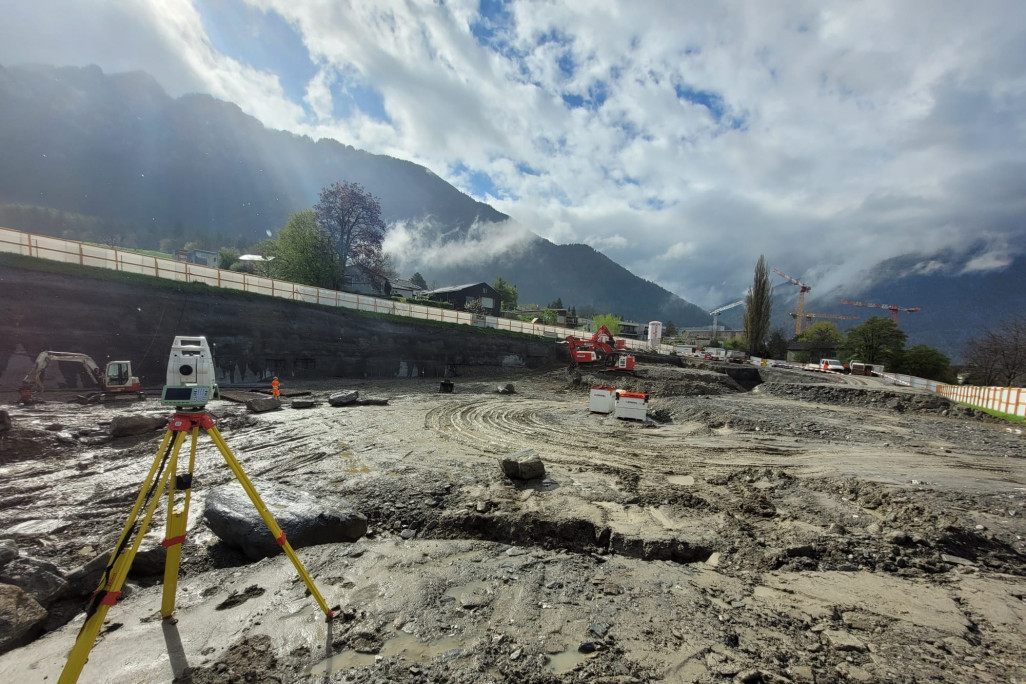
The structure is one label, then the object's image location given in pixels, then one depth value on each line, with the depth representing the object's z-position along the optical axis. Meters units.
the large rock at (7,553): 3.93
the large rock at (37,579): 3.82
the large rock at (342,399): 14.96
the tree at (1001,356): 29.36
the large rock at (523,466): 7.03
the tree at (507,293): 85.75
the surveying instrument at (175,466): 2.78
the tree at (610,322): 85.82
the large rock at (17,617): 3.35
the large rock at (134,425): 9.38
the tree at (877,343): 40.50
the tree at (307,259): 39.75
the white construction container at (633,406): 13.73
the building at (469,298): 56.94
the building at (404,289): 55.63
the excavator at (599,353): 27.33
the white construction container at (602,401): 15.16
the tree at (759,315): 55.34
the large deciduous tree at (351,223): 42.88
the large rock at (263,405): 13.09
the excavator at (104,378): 13.32
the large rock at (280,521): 4.81
